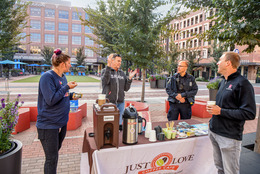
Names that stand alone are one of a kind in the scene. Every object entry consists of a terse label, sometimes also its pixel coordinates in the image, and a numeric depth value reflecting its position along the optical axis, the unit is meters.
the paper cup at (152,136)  2.26
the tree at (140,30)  7.46
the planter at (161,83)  17.31
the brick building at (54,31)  57.16
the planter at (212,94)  8.96
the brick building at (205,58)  29.93
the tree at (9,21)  7.58
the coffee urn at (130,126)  2.05
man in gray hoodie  3.11
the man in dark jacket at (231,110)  1.90
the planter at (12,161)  2.09
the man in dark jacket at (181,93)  3.75
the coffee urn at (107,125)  1.83
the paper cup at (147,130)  2.36
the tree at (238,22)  3.00
